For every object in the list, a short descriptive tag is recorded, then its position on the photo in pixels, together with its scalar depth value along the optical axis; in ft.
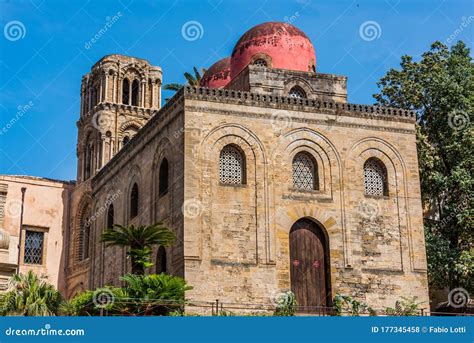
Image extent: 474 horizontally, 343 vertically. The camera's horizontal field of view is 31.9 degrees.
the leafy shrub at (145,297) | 75.97
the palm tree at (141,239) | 82.74
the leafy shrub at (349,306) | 86.74
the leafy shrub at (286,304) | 83.87
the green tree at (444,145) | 98.37
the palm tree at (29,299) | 78.59
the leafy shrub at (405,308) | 87.76
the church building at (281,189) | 86.22
